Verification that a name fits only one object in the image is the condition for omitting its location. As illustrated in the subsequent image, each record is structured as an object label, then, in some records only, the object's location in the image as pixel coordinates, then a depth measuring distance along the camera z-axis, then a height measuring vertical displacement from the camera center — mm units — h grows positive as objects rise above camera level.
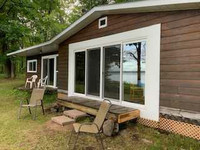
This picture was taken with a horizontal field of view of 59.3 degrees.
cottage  3766 +401
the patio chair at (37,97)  5758 -790
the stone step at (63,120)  4766 -1311
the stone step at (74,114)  5072 -1206
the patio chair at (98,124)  3359 -1048
